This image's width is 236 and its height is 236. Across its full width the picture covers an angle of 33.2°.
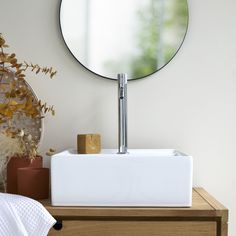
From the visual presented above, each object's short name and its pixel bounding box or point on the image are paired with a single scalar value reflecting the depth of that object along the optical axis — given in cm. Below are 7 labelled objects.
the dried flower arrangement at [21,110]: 126
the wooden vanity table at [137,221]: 112
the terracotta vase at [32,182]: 125
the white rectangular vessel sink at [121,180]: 116
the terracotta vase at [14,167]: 134
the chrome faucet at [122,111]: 135
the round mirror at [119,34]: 151
